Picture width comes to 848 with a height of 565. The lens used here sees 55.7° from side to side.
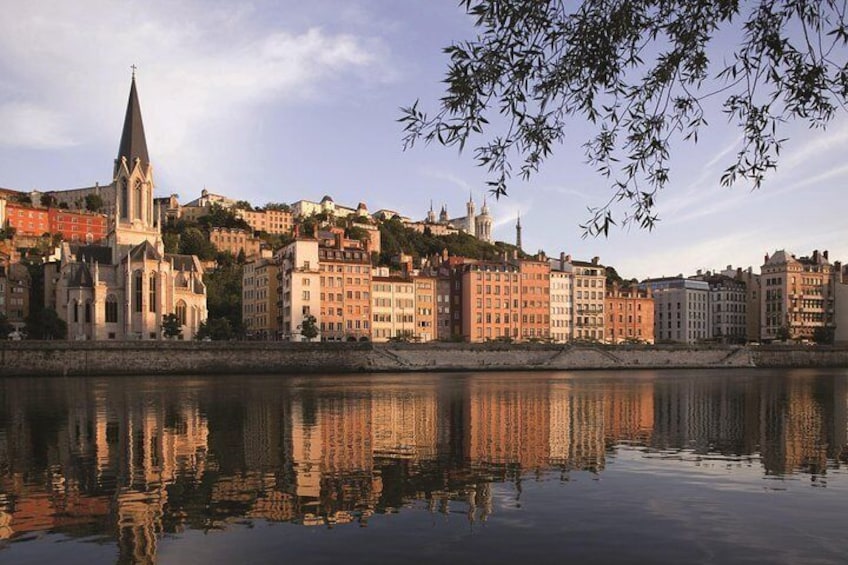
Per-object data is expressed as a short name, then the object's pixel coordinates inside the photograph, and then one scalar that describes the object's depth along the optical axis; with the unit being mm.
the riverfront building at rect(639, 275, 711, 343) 173125
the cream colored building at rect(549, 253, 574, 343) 149125
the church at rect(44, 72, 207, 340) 111812
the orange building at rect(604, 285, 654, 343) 157000
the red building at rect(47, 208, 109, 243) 192375
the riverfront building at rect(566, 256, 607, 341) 150750
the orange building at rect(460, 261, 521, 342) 140750
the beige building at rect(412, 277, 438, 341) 138625
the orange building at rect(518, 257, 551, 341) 145000
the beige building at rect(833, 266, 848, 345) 169125
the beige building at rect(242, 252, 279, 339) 132500
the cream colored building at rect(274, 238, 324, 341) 122188
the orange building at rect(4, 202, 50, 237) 186625
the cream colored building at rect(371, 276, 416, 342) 133625
